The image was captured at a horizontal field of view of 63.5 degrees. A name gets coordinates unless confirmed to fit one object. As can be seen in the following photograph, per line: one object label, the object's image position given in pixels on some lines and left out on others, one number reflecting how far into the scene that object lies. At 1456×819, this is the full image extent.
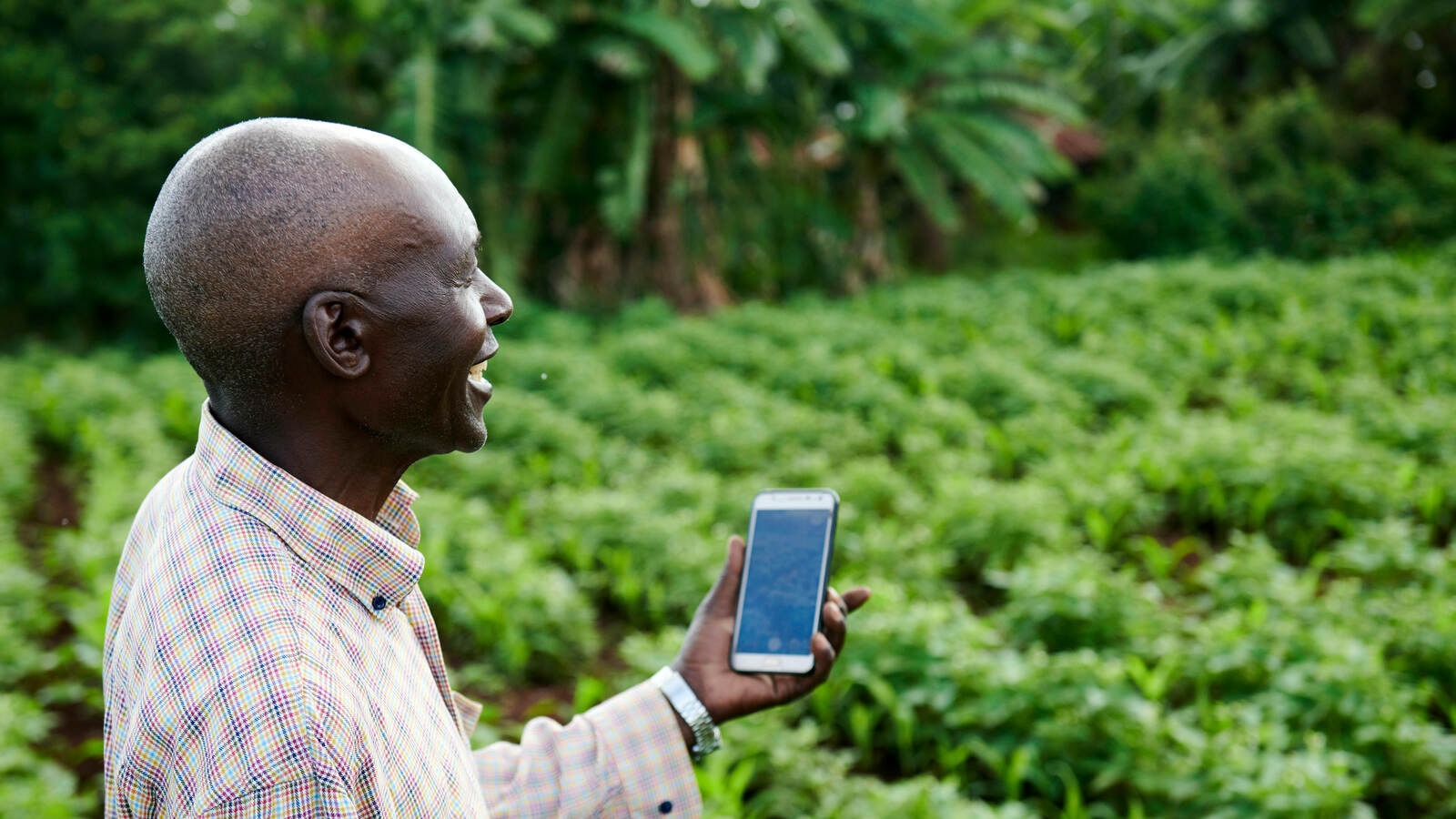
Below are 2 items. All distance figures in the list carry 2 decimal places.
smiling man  0.98
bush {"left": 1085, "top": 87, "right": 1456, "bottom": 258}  13.40
